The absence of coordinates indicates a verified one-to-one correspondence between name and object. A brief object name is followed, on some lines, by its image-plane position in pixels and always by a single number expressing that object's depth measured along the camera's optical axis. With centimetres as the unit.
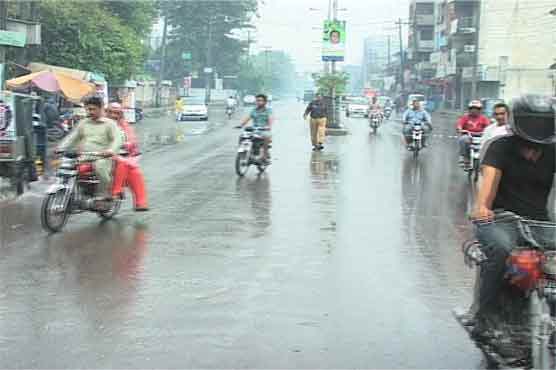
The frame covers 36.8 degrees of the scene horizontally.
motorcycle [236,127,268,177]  1675
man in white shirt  1290
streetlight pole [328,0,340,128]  3678
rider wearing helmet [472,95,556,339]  470
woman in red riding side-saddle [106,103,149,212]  1070
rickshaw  1317
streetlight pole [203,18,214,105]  8881
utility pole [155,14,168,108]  6701
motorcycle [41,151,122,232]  959
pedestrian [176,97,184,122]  5016
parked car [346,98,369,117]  6119
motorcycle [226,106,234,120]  5502
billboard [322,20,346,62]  3981
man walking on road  2483
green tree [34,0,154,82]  3497
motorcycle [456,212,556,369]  455
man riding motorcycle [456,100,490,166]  1733
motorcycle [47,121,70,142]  2662
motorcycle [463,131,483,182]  1709
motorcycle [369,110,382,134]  3512
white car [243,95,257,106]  8984
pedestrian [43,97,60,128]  2437
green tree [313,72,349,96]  3934
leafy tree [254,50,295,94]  13225
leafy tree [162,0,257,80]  8762
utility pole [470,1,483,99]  4665
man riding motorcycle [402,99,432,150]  2300
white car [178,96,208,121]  5009
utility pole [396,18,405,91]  8865
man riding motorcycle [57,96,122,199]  1024
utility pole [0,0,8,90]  2132
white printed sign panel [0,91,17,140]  1372
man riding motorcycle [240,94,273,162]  1758
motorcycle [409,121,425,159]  2256
